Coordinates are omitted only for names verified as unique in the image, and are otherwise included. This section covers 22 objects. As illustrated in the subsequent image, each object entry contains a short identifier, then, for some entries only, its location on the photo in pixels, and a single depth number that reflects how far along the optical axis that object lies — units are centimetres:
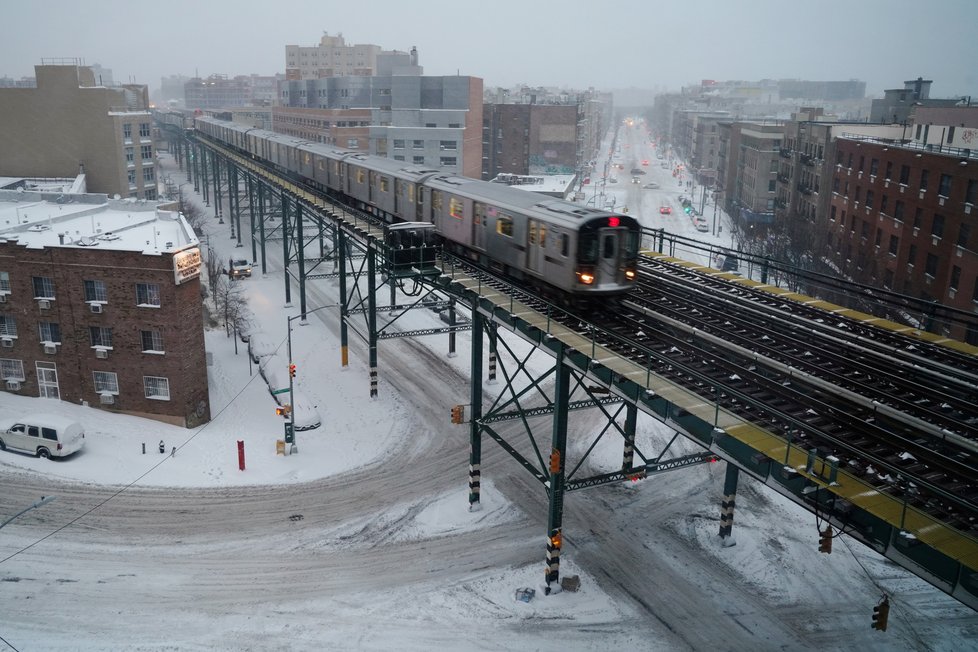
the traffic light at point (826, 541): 1390
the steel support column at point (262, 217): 5730
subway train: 2331
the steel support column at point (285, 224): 4912
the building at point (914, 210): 4034
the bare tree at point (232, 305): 4606
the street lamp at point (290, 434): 3162
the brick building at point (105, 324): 3300
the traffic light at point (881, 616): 1535
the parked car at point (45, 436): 3028
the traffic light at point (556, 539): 2292
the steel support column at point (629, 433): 2858
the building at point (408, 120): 9262
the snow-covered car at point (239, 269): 5852
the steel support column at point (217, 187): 8012
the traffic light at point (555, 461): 2202
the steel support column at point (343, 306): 3991
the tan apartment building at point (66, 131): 6419
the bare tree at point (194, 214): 7352
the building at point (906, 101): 7725
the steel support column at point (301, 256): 4644
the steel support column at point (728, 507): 2528
